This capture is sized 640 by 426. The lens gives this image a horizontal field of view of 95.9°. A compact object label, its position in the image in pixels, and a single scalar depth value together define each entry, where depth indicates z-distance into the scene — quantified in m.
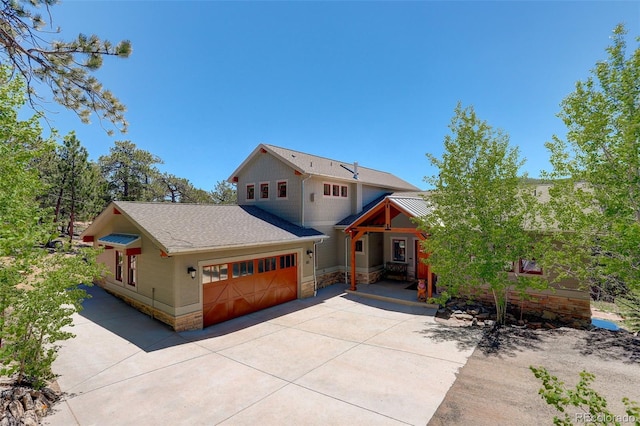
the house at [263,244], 10.21
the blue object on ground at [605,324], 12.80
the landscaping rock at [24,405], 4.79
